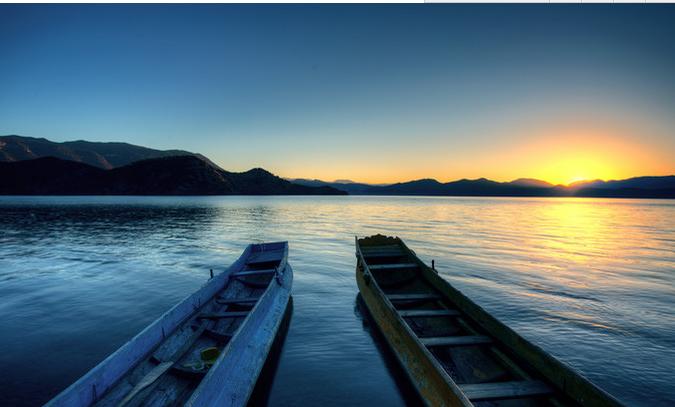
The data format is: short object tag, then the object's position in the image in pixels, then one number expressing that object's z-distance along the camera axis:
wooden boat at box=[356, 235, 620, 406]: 5.00
